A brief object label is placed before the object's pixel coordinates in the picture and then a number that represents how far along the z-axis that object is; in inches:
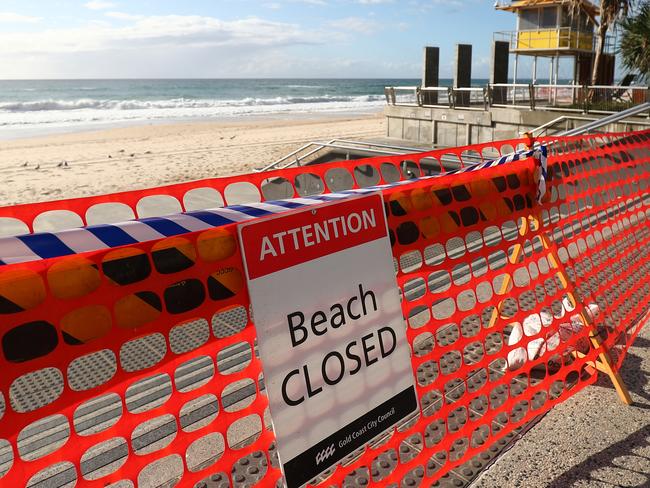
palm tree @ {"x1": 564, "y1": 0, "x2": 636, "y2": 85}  759.7
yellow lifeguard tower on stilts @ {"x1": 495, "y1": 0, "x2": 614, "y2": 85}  1000.2
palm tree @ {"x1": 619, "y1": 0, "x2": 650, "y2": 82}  738.2
